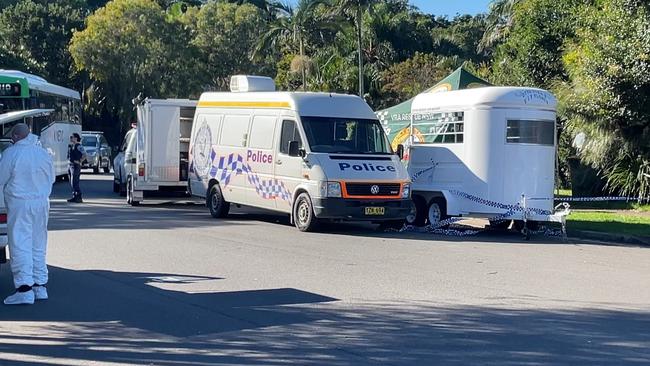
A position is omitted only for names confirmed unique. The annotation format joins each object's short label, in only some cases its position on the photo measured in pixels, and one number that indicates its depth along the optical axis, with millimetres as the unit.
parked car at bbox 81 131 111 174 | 43031
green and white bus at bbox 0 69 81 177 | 27578
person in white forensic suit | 10133
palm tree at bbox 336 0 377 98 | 39459
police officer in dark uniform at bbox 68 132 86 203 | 24797
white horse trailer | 18344
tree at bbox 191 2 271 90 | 53969
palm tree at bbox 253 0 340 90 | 45250
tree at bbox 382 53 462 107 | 42938
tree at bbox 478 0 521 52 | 45069
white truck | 23234
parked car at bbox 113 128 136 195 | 24955
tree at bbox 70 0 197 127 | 53625
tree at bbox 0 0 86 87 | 59281
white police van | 17781
